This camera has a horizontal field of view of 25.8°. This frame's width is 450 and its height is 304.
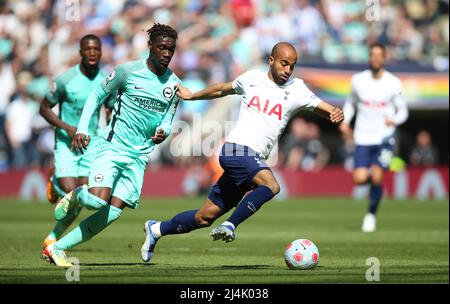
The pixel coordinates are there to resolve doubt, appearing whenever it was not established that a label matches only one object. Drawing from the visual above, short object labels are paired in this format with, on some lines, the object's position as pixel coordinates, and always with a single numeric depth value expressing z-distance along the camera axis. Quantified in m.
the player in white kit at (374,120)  17.34
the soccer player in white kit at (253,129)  10.54
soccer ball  10.62
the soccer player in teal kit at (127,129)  10.51
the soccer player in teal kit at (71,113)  12.70
